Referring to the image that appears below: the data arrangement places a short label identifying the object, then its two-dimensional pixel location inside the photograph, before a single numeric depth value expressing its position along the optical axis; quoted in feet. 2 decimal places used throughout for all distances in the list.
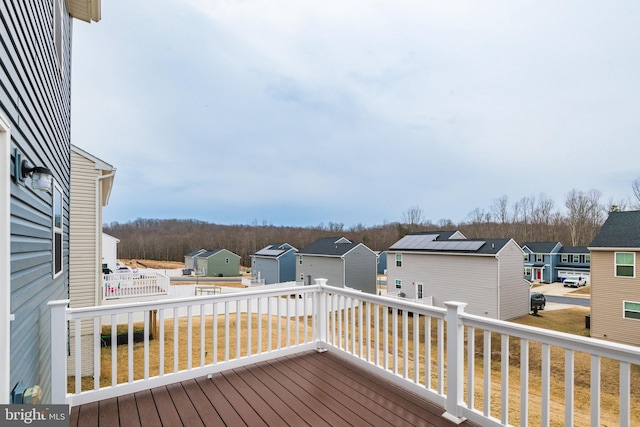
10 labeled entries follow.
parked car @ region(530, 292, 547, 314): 54.08
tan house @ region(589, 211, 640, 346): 38.17
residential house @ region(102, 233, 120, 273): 73.61
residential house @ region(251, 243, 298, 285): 86.53
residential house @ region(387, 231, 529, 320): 48.52
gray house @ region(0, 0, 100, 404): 5.84
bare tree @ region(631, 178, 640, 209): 74.77
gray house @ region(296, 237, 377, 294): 68.28
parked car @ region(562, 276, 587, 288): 80.13
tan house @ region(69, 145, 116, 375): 24.38
